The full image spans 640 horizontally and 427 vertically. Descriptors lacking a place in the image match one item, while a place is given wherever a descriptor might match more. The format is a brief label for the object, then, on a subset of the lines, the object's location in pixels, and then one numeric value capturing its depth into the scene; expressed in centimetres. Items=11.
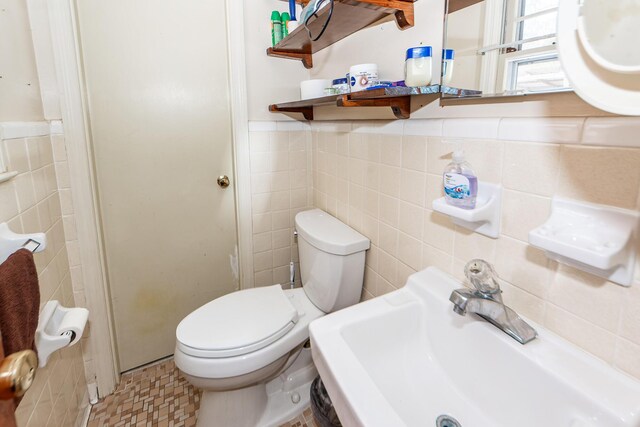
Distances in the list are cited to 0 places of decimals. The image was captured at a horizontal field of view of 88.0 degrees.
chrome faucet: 66
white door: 136
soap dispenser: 75
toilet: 114
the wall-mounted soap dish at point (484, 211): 73
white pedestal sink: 56
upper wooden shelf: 92
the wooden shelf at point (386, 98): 82
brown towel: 59
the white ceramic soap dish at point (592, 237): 53
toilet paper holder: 85
